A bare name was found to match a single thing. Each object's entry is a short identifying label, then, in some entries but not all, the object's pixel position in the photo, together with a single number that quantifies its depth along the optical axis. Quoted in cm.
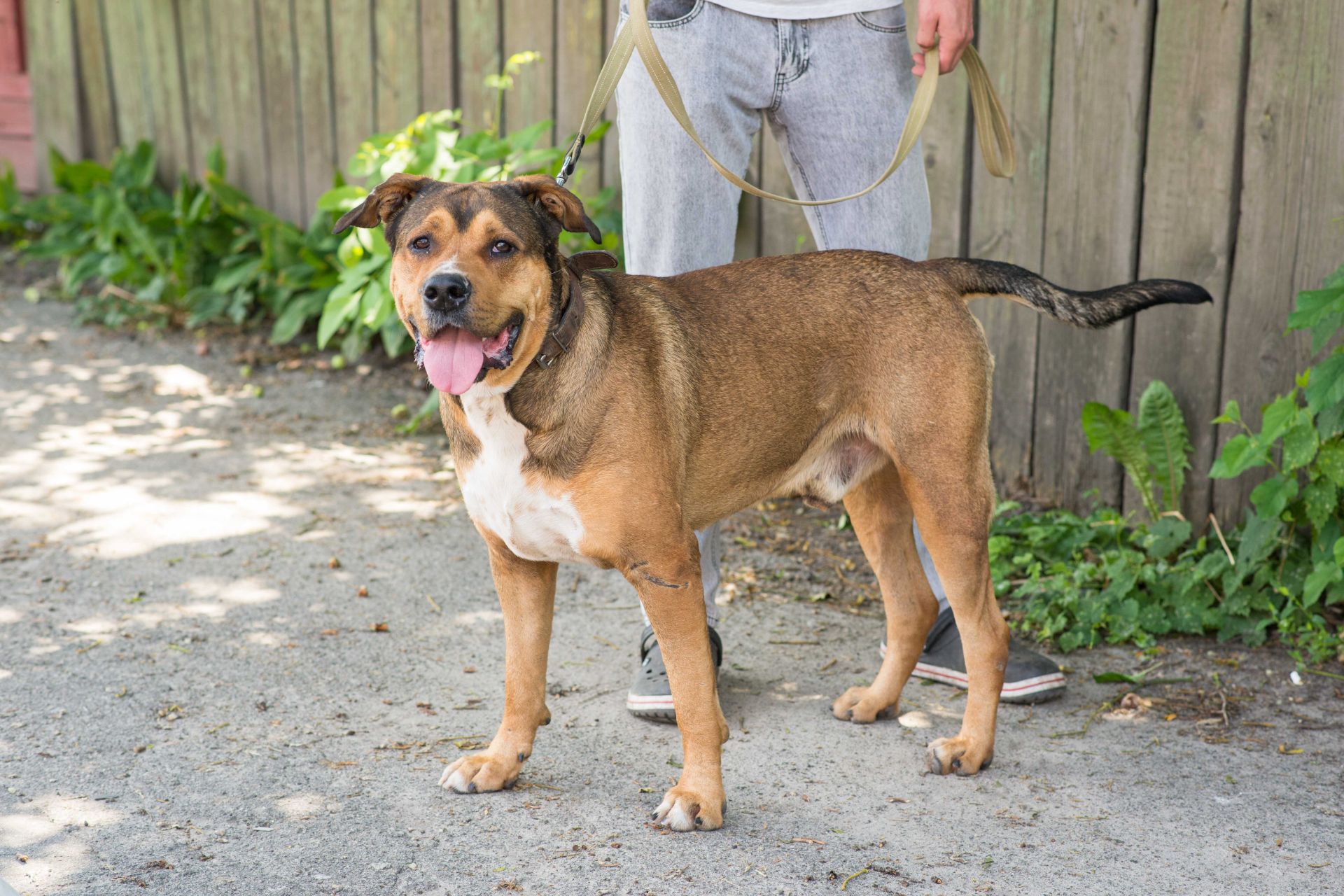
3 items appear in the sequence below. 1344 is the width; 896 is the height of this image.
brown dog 311
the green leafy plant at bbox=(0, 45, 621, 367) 651
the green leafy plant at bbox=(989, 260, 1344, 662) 416
